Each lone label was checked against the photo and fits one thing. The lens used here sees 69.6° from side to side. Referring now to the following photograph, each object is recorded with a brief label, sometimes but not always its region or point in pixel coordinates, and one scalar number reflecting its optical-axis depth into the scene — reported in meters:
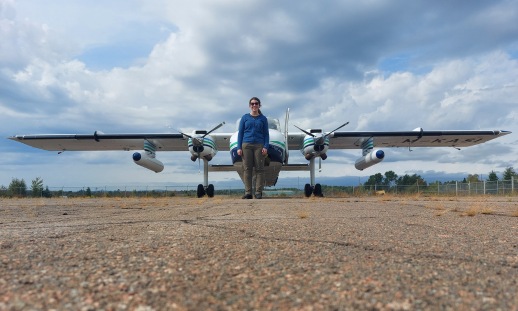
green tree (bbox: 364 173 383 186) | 75.61
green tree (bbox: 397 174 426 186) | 67.05
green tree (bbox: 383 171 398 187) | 79.95
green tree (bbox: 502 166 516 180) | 49.22
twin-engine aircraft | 17.28
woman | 9.52
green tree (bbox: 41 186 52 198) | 33.93
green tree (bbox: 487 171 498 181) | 54.54
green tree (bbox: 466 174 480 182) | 43.38
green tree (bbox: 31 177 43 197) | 33.41
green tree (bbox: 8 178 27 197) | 32.28
